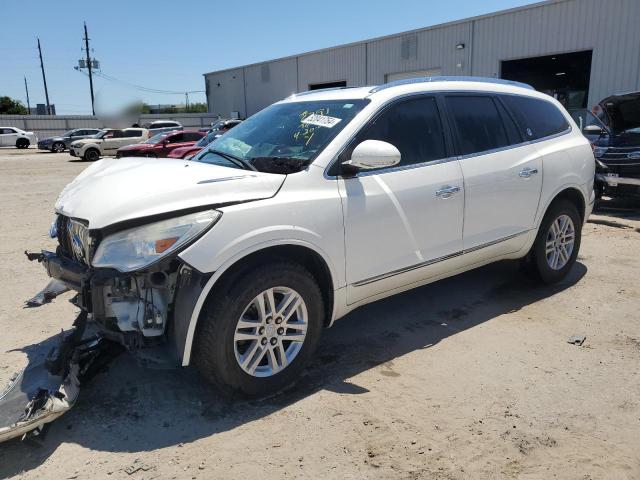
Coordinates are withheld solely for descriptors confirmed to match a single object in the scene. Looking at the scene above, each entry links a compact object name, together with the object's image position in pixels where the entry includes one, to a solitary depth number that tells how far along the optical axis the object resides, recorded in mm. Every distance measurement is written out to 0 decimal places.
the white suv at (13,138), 38875
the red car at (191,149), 15302
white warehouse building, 17203
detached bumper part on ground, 2719
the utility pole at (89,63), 56500
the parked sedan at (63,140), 33938
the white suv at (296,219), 2854
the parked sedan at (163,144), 19281
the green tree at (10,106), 60469
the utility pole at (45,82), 66875
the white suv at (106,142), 26344
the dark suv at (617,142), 8625
